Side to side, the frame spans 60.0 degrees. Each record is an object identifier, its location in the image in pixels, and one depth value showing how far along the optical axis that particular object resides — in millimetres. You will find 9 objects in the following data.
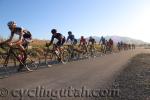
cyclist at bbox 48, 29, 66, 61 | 7999
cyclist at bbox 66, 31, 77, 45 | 10399
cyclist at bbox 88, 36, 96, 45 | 14433
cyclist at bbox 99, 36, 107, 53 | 17812
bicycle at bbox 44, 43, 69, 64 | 8480
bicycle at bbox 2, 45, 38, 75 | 5998
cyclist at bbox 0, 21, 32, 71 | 5555
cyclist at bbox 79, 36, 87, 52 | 13010
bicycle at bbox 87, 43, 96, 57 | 14252
